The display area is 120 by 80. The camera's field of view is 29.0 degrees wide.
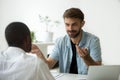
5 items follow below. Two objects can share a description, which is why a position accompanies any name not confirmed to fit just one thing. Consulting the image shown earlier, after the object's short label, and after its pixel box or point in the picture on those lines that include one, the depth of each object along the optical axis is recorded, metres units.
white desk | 1.90
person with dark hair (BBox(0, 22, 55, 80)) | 1.14
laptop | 1.58
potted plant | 3.64
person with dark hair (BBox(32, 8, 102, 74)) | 2.20
